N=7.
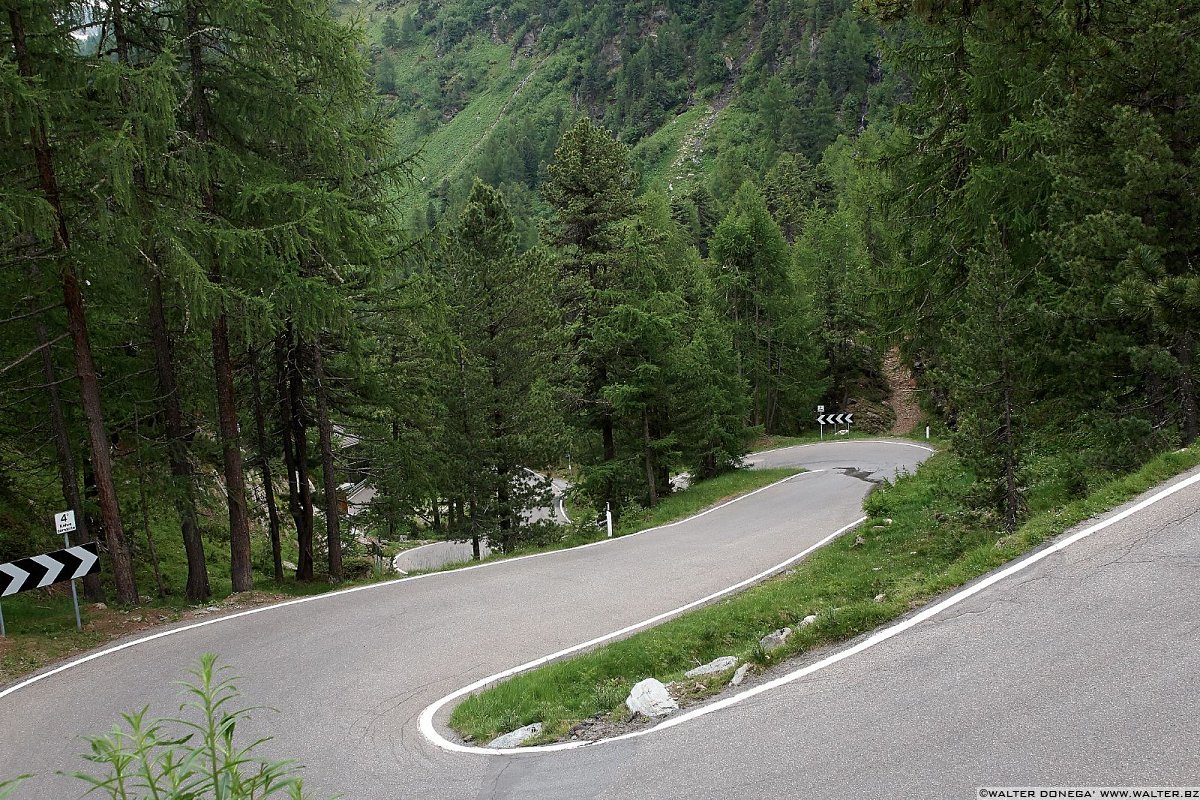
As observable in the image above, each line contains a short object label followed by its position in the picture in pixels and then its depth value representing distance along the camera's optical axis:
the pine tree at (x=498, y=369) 21.97
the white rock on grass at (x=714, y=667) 7.73
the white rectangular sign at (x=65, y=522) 11.71
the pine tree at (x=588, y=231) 24.73
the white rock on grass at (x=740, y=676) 7.00
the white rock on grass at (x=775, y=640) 7.42
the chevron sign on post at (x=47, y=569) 10.83
